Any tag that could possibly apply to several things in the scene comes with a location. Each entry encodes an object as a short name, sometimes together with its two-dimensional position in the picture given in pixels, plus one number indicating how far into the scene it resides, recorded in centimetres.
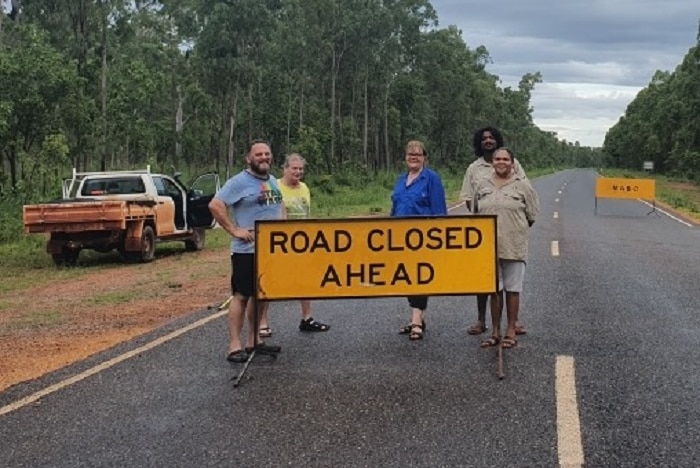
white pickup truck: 1362
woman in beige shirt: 676
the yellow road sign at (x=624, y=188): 2839
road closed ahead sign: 633
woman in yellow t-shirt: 737
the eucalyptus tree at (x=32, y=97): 2042
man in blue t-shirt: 636
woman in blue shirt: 714
